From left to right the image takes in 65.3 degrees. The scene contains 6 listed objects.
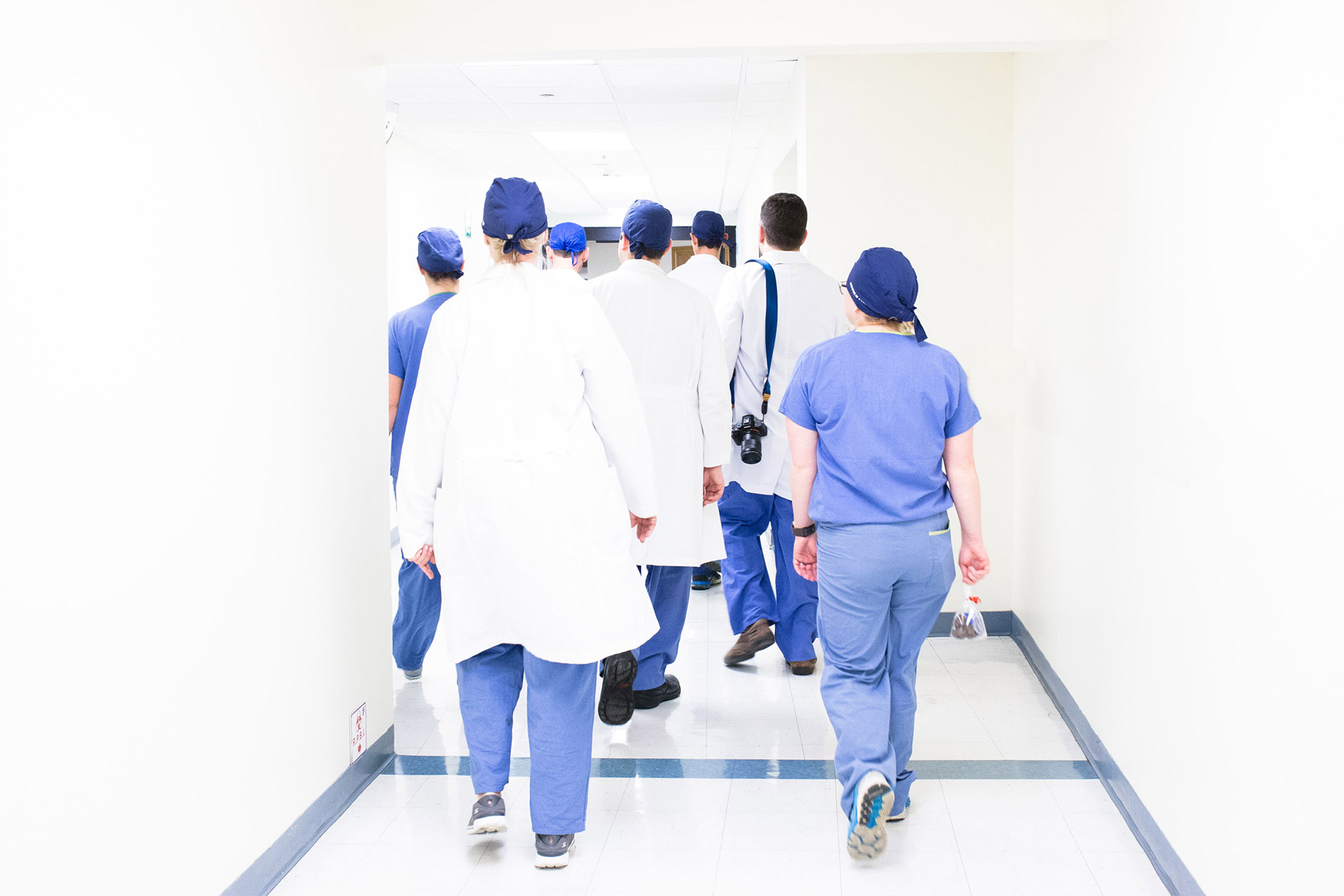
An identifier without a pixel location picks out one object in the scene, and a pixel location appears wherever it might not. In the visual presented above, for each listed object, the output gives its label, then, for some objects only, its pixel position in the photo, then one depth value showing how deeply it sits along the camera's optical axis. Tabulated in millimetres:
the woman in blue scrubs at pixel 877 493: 2352
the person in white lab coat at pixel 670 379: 3186
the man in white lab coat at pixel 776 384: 3547
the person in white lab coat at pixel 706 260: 3742
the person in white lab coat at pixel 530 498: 2283
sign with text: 2723
